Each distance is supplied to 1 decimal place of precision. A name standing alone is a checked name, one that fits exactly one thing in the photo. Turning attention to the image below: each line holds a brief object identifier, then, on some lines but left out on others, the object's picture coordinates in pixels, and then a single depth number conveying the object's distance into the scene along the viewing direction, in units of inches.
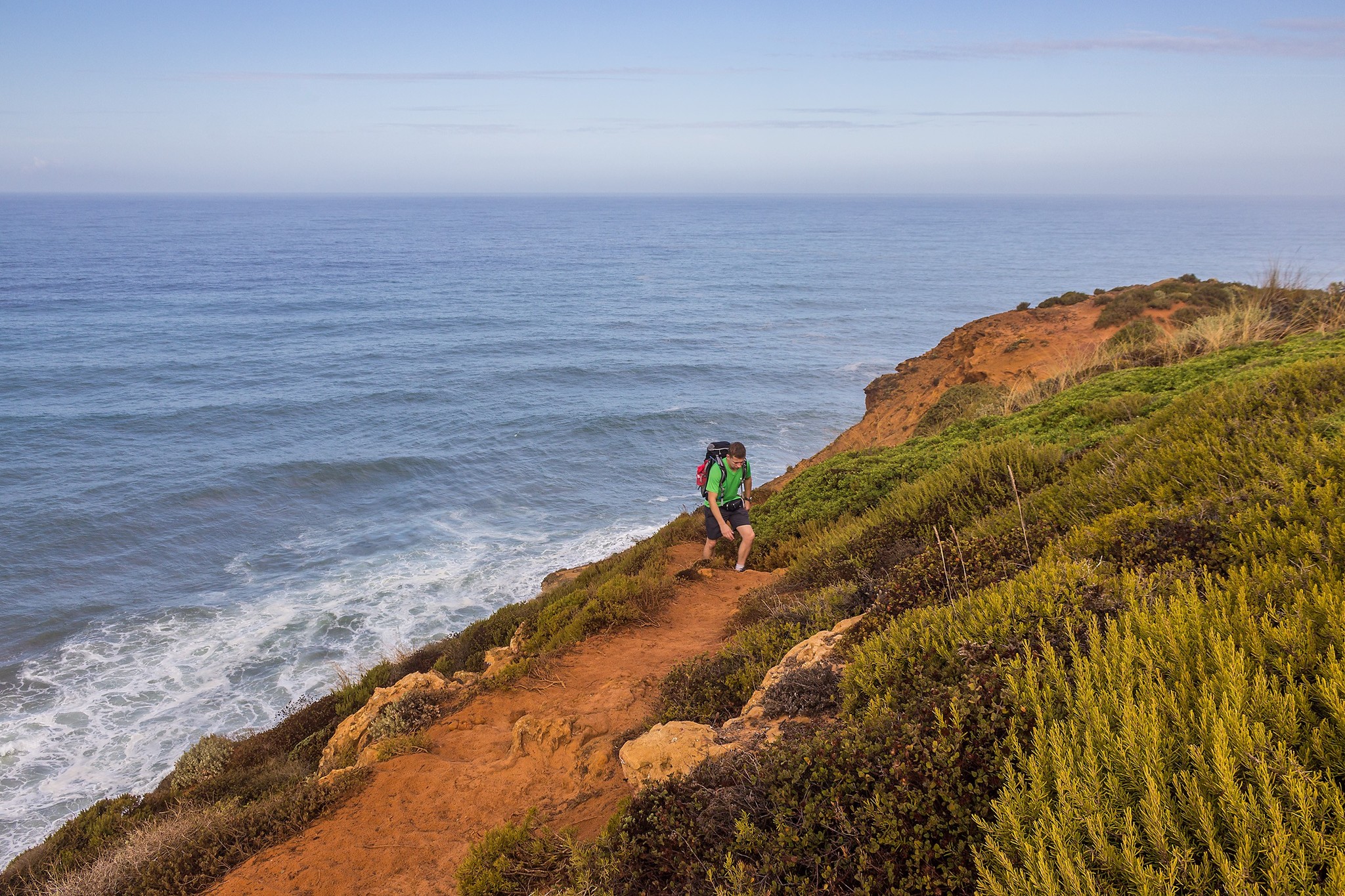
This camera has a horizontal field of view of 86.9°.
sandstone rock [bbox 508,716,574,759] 226.4
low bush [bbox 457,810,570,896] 158.2
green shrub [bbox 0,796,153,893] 259.4
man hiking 371.2
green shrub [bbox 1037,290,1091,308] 926.4
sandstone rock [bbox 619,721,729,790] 164.1
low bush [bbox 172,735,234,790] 300.2
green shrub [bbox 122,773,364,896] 192.9
